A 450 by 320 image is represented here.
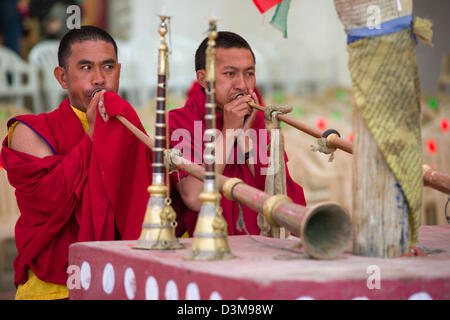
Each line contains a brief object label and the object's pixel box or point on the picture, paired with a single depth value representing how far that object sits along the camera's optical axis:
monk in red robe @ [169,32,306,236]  4.81
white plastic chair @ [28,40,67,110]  13.82
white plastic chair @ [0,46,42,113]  13.86
